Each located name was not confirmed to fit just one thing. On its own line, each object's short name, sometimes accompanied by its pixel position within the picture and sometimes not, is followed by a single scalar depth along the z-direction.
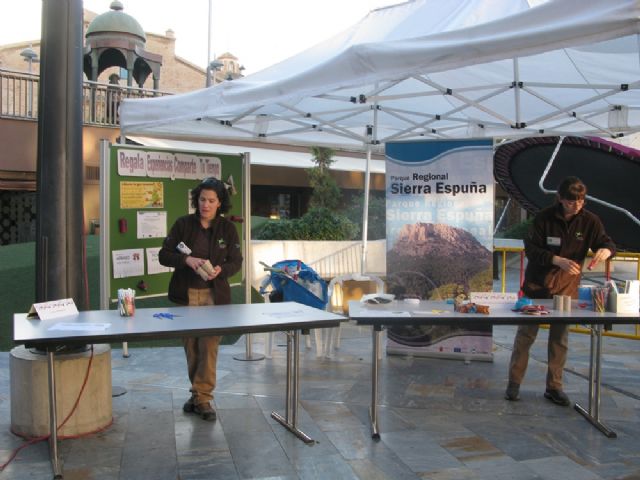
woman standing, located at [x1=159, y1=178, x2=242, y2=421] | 4.41
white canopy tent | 3.56
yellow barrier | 7.48
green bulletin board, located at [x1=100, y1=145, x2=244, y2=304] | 5.62
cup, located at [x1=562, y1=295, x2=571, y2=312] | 4.41
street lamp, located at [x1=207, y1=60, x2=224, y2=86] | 24.00
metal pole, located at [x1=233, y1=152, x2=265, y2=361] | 6.28
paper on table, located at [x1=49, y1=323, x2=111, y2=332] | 3.40
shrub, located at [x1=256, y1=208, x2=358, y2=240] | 11.86
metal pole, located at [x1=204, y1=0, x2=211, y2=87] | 22.87
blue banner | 6.02
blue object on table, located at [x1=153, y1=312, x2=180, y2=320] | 3.90
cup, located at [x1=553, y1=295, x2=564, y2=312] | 4.41
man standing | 4.65
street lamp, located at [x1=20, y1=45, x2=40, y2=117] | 15.67
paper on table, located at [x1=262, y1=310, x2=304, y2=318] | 3.99
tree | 16.84
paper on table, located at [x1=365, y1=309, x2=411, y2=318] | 4.12
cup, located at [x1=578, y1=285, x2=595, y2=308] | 4.54
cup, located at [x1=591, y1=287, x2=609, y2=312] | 4.29
